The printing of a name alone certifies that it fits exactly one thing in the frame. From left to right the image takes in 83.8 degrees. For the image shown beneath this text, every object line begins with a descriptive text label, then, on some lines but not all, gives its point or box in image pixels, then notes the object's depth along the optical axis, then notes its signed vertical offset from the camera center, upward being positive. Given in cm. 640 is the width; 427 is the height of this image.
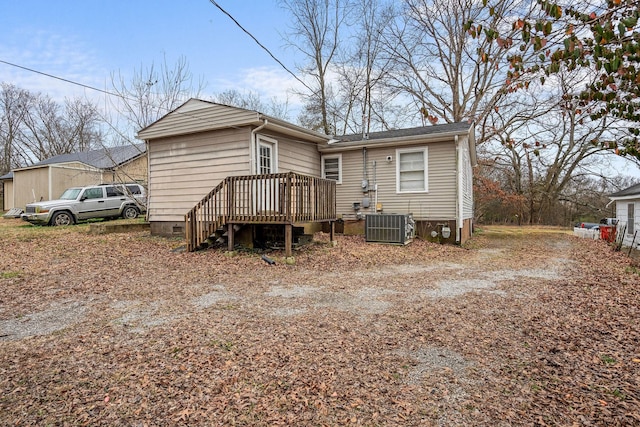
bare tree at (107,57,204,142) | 1262 +444
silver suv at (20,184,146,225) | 1299 +34
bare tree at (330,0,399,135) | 1988 +812
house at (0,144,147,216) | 1808 +212
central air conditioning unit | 1000 -47
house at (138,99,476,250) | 826 +118
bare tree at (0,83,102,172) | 2933 +735
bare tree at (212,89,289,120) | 2419 +765
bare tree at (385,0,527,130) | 1897 +858
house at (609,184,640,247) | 1416 +0
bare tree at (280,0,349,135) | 2012 +1011
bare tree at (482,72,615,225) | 1934 +349
